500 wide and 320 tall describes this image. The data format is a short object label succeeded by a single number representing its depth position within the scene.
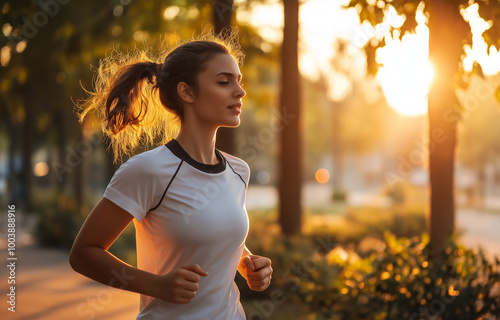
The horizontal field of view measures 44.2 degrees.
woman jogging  2.09
